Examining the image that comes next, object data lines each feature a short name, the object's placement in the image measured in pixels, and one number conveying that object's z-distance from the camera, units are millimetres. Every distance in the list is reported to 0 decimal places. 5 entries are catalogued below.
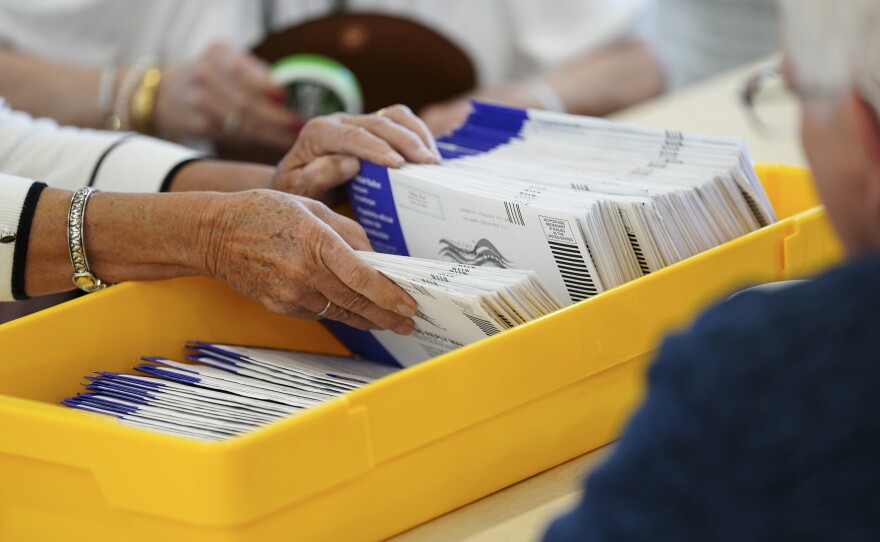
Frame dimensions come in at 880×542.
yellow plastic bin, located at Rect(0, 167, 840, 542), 2050
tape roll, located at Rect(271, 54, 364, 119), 2712
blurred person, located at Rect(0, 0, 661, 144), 2883
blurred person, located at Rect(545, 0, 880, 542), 1886
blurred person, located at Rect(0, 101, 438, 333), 2208
